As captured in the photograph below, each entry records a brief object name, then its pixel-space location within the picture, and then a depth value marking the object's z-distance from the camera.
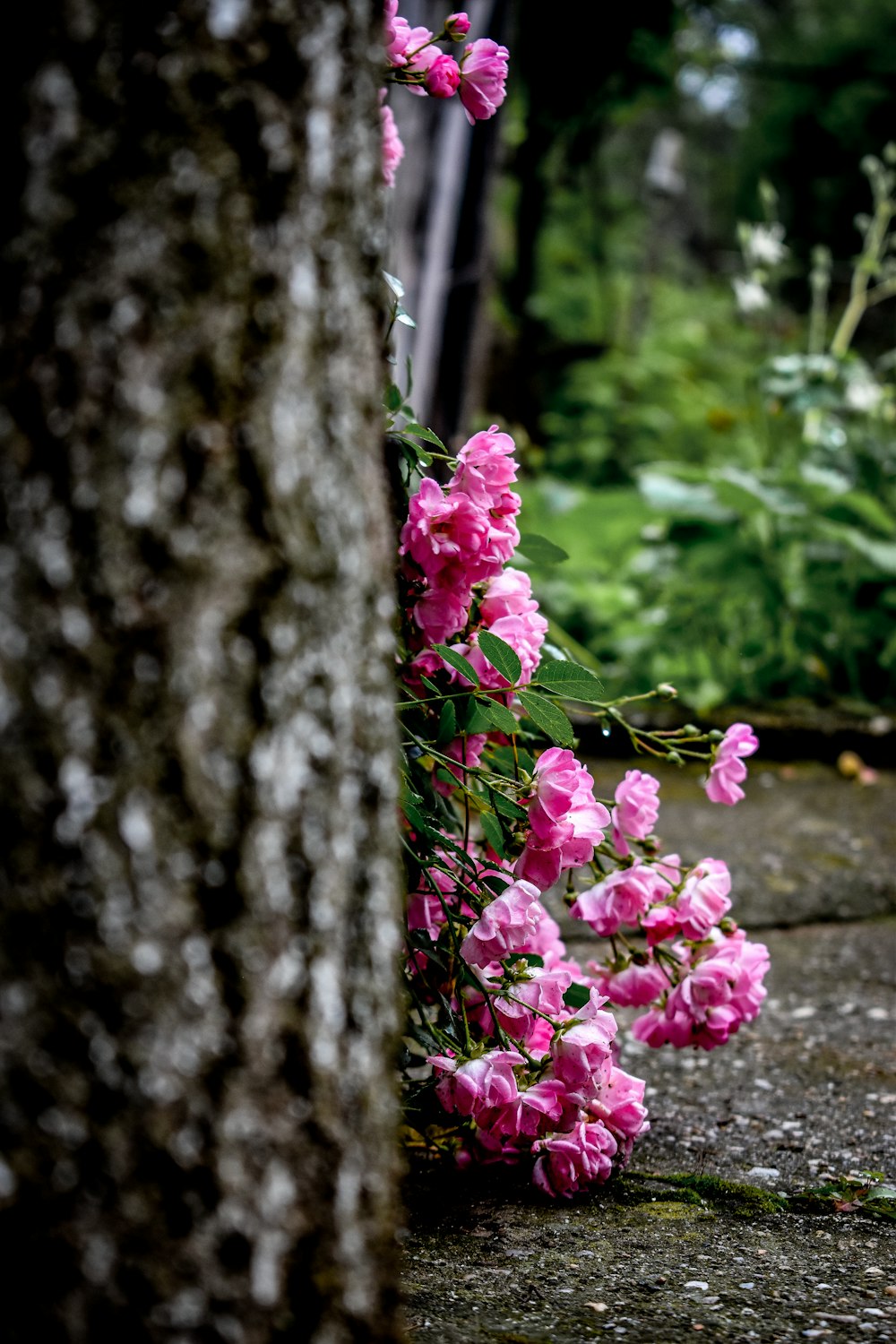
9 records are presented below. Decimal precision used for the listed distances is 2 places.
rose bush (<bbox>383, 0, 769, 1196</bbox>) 1.58
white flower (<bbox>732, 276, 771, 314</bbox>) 3.61
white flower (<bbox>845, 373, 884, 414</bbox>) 3.41
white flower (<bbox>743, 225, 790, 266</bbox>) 3.43
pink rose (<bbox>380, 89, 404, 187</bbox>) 1.67
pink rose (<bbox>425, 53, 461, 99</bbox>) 1.60
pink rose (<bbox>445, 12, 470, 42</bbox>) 1.59
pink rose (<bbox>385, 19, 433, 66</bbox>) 1.60
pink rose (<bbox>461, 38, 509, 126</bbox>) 1.62
